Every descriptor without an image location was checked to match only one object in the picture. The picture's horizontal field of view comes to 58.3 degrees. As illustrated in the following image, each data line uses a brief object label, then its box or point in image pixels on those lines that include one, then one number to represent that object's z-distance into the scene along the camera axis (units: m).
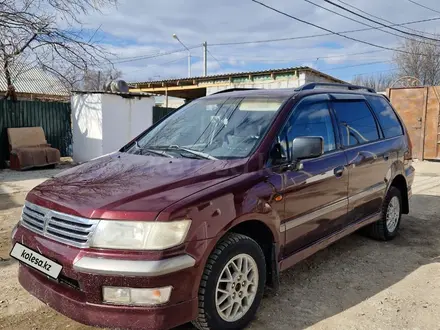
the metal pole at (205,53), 31.24
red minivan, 2.30
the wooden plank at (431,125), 13.22
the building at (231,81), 16.05
